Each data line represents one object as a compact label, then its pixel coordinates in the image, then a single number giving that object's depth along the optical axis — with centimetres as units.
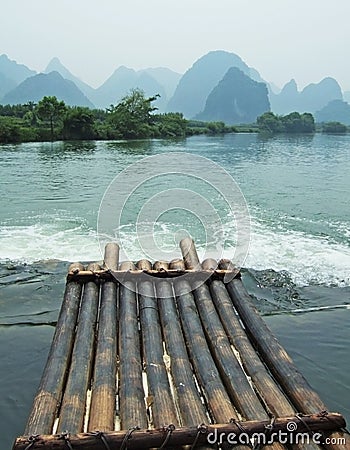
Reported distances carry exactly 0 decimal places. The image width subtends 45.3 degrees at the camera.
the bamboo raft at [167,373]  231
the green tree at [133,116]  4238
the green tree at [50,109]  3516
